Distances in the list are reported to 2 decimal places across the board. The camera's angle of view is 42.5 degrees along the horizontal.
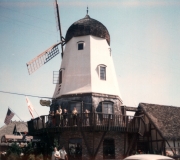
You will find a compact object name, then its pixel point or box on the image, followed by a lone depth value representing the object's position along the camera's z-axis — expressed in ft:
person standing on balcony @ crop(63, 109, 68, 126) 60.13
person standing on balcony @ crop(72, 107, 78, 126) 59.47
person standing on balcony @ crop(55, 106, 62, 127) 60.49
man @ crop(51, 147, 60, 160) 46.60
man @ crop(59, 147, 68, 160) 48.94
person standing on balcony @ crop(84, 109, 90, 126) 59.35
